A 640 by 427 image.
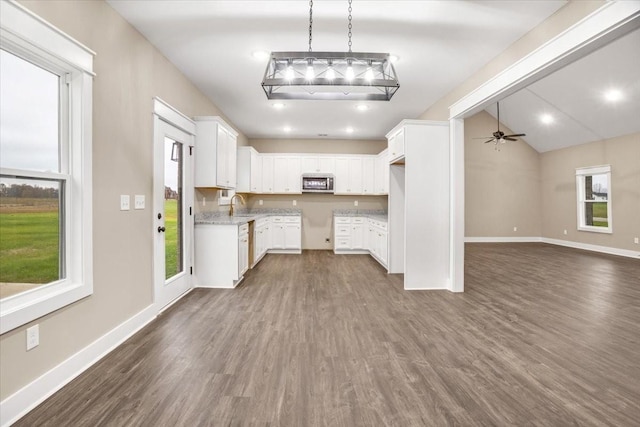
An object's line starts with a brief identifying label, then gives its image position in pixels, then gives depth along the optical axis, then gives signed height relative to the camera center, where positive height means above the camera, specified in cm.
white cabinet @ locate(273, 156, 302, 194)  712 +90
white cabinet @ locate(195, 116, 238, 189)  415 +86
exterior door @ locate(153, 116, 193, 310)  317 +1
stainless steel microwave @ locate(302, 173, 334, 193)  705 +70
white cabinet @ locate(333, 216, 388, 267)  679 -53
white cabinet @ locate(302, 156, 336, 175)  711 +116
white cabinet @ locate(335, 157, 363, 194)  713 +97
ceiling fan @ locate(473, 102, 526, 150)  675 +173
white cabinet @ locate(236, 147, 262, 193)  645 +95
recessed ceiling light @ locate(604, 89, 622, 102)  563 +226
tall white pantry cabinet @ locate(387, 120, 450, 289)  410 +11
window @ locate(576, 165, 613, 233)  731 +34
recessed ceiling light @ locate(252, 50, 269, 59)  328 +178
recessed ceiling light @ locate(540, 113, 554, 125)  734 +235
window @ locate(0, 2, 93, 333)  170 +30
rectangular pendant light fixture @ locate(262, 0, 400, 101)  256 +132
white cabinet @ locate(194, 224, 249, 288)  413 -59
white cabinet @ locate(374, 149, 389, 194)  635 +86
